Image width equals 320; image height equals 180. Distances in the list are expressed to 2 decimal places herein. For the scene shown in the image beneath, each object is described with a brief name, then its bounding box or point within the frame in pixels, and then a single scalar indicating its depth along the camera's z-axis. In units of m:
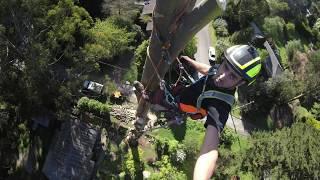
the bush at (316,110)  20.02
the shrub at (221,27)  20.69
